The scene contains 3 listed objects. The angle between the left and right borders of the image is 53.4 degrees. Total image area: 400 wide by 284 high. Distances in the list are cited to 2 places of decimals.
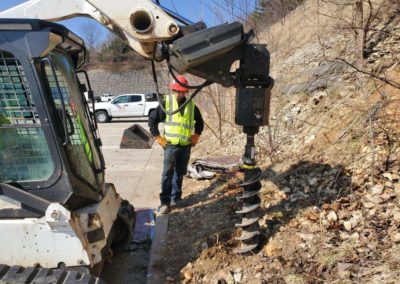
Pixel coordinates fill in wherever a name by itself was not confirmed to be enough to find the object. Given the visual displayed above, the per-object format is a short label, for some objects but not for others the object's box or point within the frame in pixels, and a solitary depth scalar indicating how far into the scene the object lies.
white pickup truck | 21.56
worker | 5.42
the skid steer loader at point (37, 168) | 2.71
